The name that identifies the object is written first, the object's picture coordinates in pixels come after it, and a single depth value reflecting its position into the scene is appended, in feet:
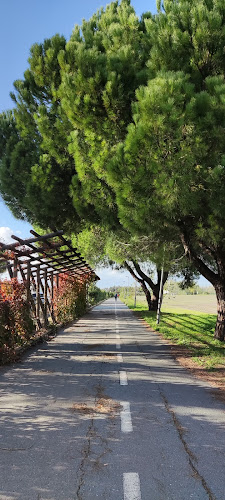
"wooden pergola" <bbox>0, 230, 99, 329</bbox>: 35.86
